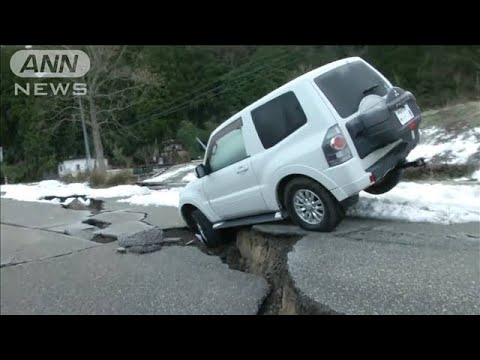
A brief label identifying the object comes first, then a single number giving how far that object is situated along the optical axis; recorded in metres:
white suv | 3.47
